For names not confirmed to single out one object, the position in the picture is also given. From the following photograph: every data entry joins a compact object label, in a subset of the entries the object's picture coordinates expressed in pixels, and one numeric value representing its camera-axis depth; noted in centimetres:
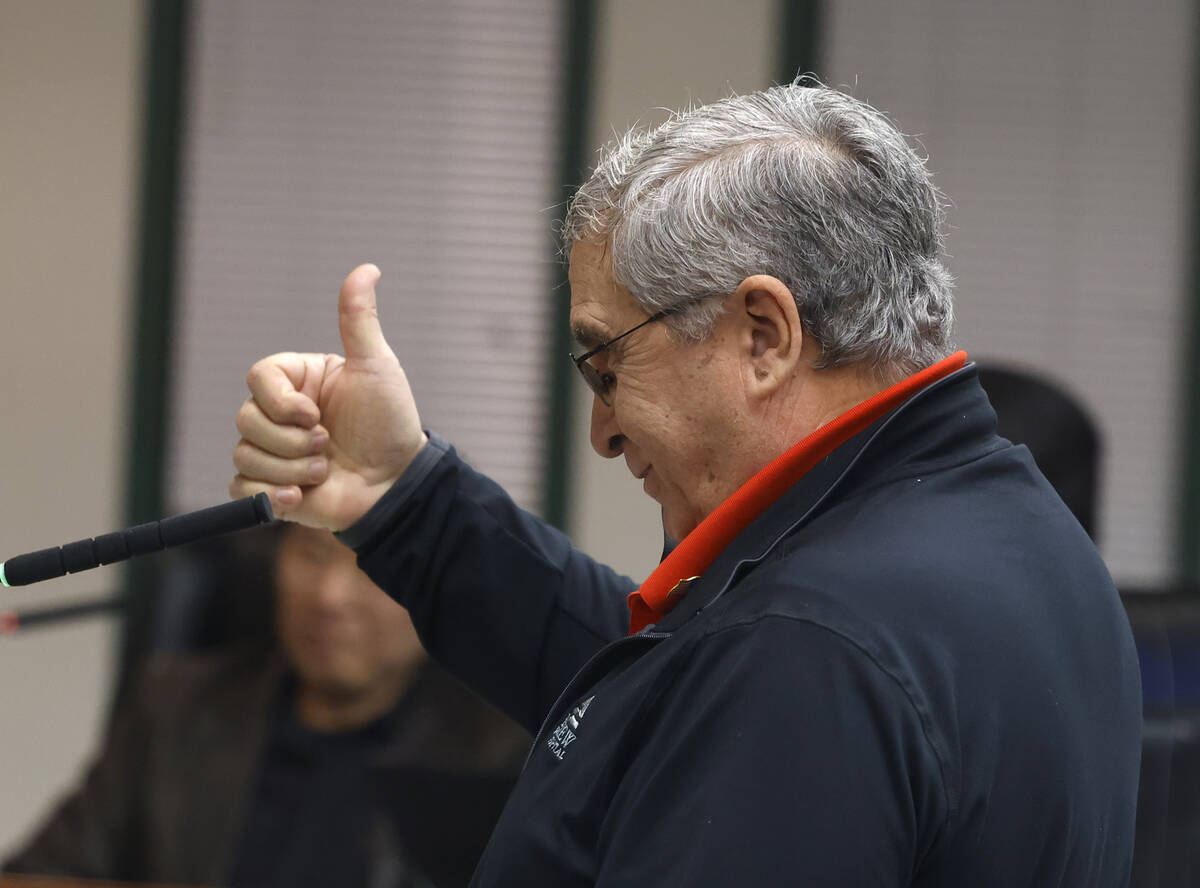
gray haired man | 371
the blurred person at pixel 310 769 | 469
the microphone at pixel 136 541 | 389
